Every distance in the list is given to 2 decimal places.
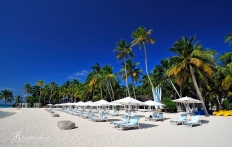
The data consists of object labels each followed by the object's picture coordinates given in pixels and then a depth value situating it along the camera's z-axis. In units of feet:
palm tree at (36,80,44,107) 223.71
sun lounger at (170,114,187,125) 39.76
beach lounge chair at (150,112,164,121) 47.27
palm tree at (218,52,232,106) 67.15
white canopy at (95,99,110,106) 63.20
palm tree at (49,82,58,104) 218.59
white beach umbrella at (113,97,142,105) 41.23
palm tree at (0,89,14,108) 242.17
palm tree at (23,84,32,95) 224.94
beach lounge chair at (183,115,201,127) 37.03
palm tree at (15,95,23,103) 254.02
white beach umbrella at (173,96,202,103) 55.34
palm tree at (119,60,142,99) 119.44
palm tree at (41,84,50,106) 217.93
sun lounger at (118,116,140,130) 32.79
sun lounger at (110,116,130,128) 33.96
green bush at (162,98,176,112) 82.02
